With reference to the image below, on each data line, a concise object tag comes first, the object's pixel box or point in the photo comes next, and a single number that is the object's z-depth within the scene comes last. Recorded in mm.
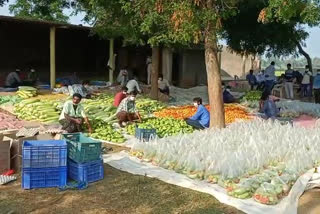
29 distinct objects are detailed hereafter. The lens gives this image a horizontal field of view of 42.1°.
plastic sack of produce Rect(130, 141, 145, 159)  7107
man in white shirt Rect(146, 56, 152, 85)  20134
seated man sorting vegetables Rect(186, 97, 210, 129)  9673
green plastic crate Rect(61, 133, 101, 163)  5707
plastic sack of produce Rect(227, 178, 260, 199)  5250
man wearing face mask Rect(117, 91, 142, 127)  10070
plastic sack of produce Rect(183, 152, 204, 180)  6046
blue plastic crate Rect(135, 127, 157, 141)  8559
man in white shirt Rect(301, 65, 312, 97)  19656
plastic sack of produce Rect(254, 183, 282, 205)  5055
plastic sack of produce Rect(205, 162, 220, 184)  5855
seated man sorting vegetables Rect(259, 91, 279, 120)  11234
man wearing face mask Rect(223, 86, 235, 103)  15656
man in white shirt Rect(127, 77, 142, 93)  14303
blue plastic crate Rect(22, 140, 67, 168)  5465
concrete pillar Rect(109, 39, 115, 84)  18942
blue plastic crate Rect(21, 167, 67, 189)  5551
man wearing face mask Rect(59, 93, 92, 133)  8805
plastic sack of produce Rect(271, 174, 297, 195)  5355
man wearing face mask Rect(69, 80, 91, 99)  13172
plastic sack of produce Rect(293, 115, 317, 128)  11234
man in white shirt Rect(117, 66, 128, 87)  17952
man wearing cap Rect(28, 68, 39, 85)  17653
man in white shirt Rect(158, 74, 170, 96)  16069
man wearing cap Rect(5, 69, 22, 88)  15688
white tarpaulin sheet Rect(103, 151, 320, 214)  4945
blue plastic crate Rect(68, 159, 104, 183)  5750
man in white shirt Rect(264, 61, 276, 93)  18969
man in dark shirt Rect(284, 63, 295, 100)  19219
